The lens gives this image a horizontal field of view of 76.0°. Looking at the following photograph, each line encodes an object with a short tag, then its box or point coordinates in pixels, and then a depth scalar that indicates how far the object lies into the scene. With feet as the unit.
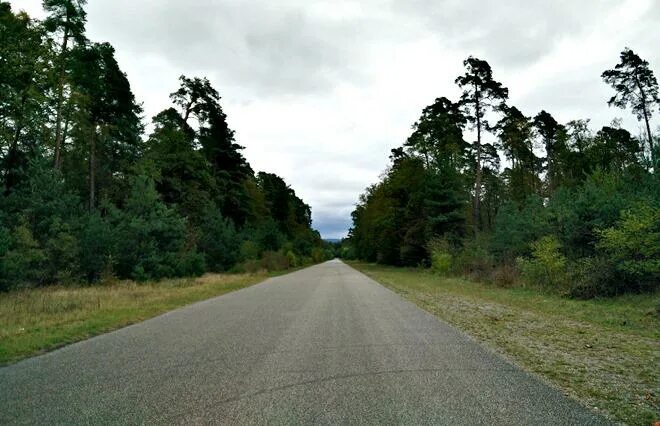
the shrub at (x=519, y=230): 68.64
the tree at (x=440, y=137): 138.21
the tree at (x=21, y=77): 59.82
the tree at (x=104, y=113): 87.66
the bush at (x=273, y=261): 150.10
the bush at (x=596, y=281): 46.26
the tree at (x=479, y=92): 114.21
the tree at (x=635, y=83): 105.60
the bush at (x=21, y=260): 59.21
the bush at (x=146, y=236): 81.05
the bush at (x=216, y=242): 125.08
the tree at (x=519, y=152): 133.26
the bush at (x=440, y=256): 102.01
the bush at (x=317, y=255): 274.57
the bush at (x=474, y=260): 81.20
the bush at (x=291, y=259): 180.28
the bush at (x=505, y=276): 66.40
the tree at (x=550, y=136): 138.51
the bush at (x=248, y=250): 135.50
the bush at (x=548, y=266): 54.71
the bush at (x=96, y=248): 76.23
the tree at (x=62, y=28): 75.66
